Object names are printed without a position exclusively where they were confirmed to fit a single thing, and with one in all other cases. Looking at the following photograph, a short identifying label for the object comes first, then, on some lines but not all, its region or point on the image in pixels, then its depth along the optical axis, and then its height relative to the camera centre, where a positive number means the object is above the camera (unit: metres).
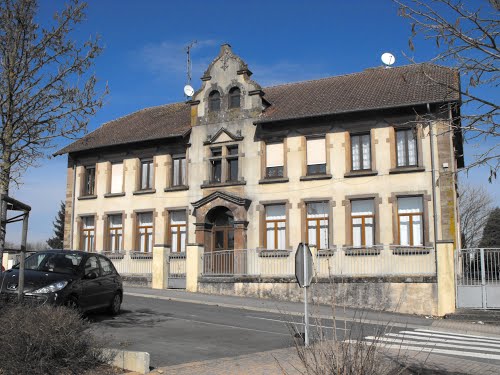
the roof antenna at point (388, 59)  29.45 +10.55
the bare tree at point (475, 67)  5.50 +1.94
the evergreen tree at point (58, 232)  59.16 +2.30
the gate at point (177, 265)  26.80 -0.63
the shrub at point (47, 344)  6.77 -1.20
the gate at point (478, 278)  19.08 -0.93
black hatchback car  11.65 -0.64
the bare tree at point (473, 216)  53.88 +3.62
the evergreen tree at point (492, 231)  48.53 +1.92
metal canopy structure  9.80 +0.70
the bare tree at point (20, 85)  10.38 +3.33
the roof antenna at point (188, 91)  34.75 +10.42
